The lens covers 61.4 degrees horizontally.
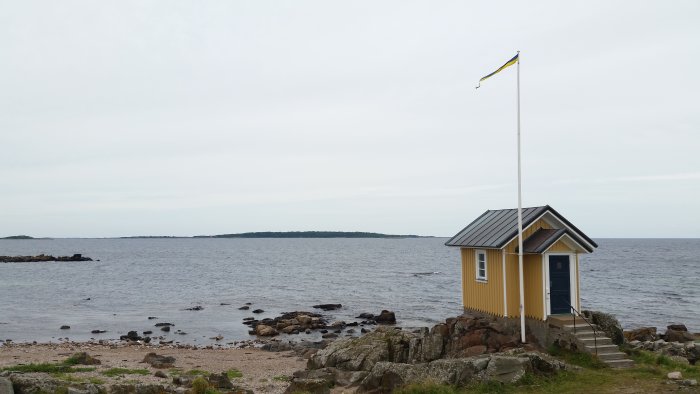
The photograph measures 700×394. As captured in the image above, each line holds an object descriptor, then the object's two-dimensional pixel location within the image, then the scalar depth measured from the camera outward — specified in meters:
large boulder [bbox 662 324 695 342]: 31.75
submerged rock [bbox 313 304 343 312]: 54.25
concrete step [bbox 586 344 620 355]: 19.78
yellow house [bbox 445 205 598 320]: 21.33
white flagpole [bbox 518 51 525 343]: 20.55
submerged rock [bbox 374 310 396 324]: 45.47
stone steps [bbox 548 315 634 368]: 19.42
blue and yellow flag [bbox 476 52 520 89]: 20.92
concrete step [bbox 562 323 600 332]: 20.40
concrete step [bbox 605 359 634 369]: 19.20
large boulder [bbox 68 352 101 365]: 25.89
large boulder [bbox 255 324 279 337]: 40.41
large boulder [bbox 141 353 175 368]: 27.11
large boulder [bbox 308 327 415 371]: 23.16
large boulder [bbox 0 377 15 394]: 15.90
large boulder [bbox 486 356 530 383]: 16.89
